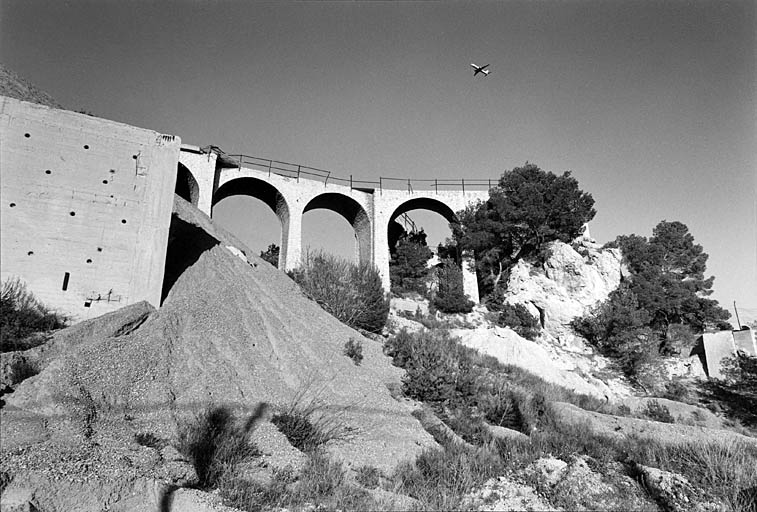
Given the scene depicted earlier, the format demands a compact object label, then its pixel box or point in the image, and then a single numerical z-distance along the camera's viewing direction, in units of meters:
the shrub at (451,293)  24.94
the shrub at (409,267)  27.03
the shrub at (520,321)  23.20
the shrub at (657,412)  14.15
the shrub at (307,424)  8.02
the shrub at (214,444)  6.48
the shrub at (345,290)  16.44
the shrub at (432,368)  11.14
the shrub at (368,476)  6.93
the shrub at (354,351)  12.05
